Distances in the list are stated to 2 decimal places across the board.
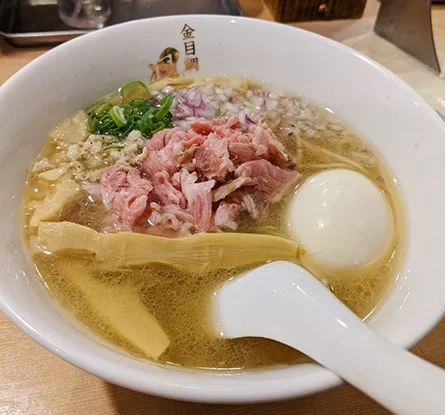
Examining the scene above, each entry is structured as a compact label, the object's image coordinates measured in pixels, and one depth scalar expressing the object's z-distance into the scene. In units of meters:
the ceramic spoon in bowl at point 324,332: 0.11
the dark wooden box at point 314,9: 0.35
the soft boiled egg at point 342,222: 0.19
